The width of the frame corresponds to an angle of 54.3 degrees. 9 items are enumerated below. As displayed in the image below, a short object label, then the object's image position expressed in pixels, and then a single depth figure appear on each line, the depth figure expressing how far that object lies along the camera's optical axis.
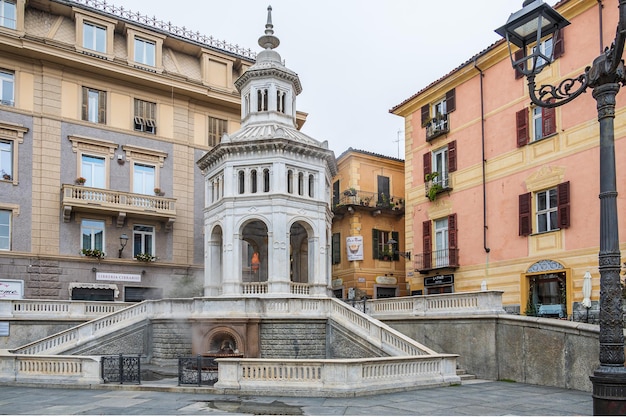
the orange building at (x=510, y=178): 23.41
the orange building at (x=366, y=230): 37.19
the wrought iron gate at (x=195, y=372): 17.20
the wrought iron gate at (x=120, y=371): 17.81
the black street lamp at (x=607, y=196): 8.31
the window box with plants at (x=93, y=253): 30.64
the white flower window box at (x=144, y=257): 32.16
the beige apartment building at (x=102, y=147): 29.92
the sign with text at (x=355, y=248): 36.81
